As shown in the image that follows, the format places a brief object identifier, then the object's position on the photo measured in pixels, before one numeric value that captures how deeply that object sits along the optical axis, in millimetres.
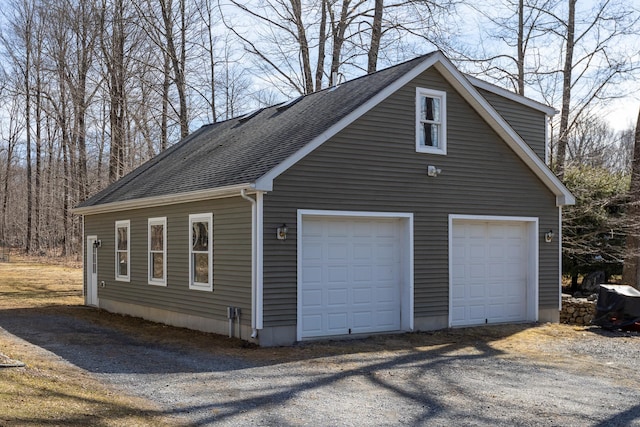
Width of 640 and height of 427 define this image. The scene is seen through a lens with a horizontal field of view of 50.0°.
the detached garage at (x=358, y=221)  11703
